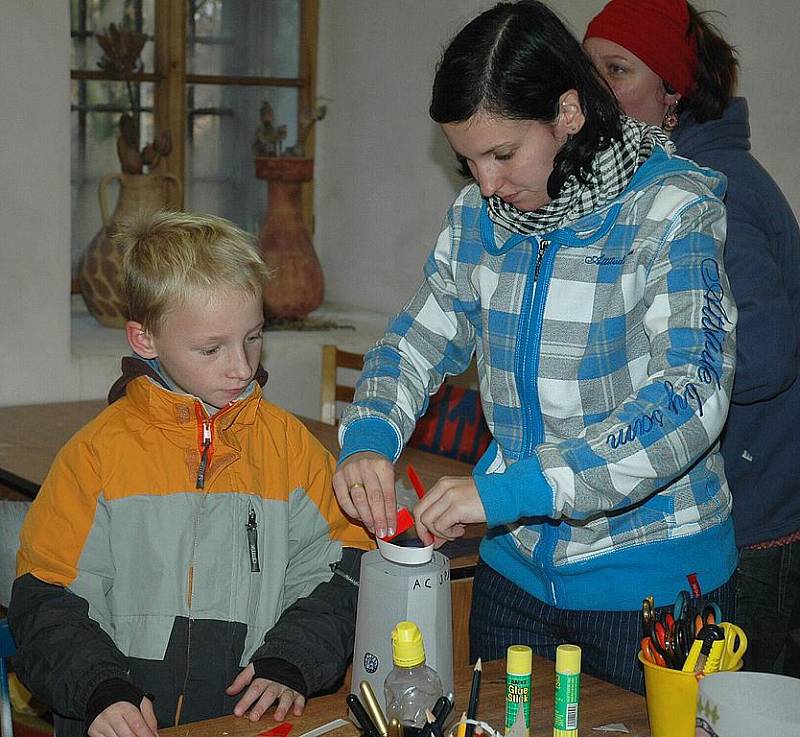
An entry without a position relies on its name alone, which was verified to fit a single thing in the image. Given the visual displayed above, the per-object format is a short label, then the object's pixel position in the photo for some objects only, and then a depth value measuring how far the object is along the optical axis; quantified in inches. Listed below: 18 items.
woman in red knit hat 70.6
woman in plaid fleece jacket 47.5
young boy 58.5
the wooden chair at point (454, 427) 111.6
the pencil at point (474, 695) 45.9
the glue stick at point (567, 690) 46.1
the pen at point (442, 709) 43.1
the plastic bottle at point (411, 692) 45.7
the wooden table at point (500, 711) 48.9
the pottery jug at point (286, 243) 138.8
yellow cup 44.3
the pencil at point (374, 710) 43.5
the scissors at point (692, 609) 47.3
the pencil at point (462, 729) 43.8
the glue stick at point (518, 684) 46.8
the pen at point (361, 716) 44.1
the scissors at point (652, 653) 46.0
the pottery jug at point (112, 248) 129.6
